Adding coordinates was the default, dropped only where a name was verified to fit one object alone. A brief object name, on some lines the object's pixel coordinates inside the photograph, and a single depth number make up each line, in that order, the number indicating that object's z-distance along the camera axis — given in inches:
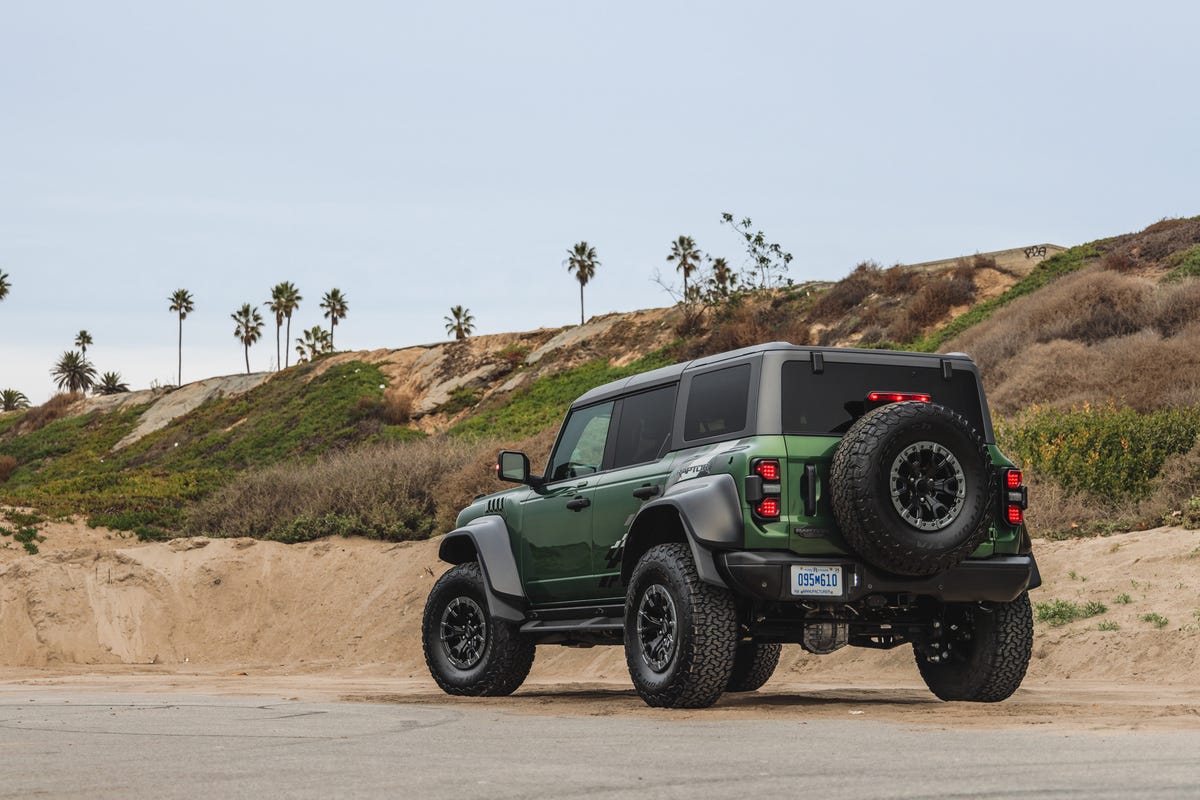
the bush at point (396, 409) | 2154.3
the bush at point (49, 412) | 3090.6
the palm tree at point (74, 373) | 4338.1
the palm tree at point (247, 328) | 3895.2
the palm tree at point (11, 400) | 4837.6
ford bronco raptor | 335.6
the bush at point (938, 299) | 1642.5
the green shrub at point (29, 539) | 1037.8
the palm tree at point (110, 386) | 3740.2
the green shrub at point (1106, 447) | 711.7
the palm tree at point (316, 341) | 3998.0
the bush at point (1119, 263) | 1451.8
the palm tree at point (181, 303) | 3971.5
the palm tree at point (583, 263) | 3125.0
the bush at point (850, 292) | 1860.2
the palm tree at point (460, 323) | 3523.6
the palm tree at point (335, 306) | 3907.5
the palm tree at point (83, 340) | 4520.2
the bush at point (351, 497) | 984.9
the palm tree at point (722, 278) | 2075.5
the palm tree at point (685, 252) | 2736.2
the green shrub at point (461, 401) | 2139.4
